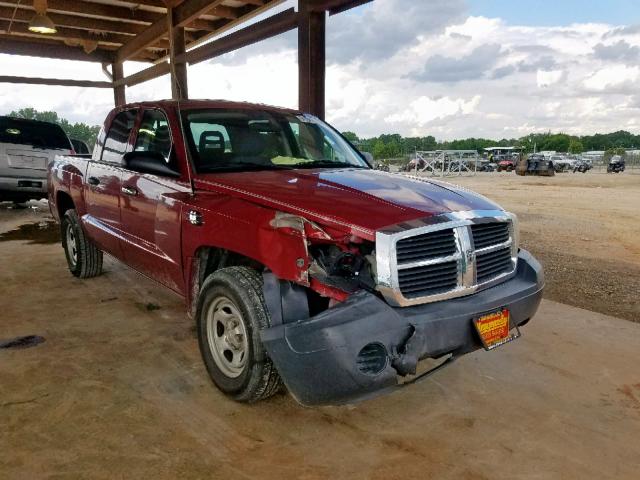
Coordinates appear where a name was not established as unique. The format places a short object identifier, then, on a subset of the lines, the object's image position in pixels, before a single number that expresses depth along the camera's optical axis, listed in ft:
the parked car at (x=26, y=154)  30.07
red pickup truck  7.38
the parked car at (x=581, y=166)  135.23
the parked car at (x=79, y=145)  38.86
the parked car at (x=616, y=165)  126.00
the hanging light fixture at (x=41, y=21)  29.75
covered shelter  22.98
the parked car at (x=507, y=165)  130.86
